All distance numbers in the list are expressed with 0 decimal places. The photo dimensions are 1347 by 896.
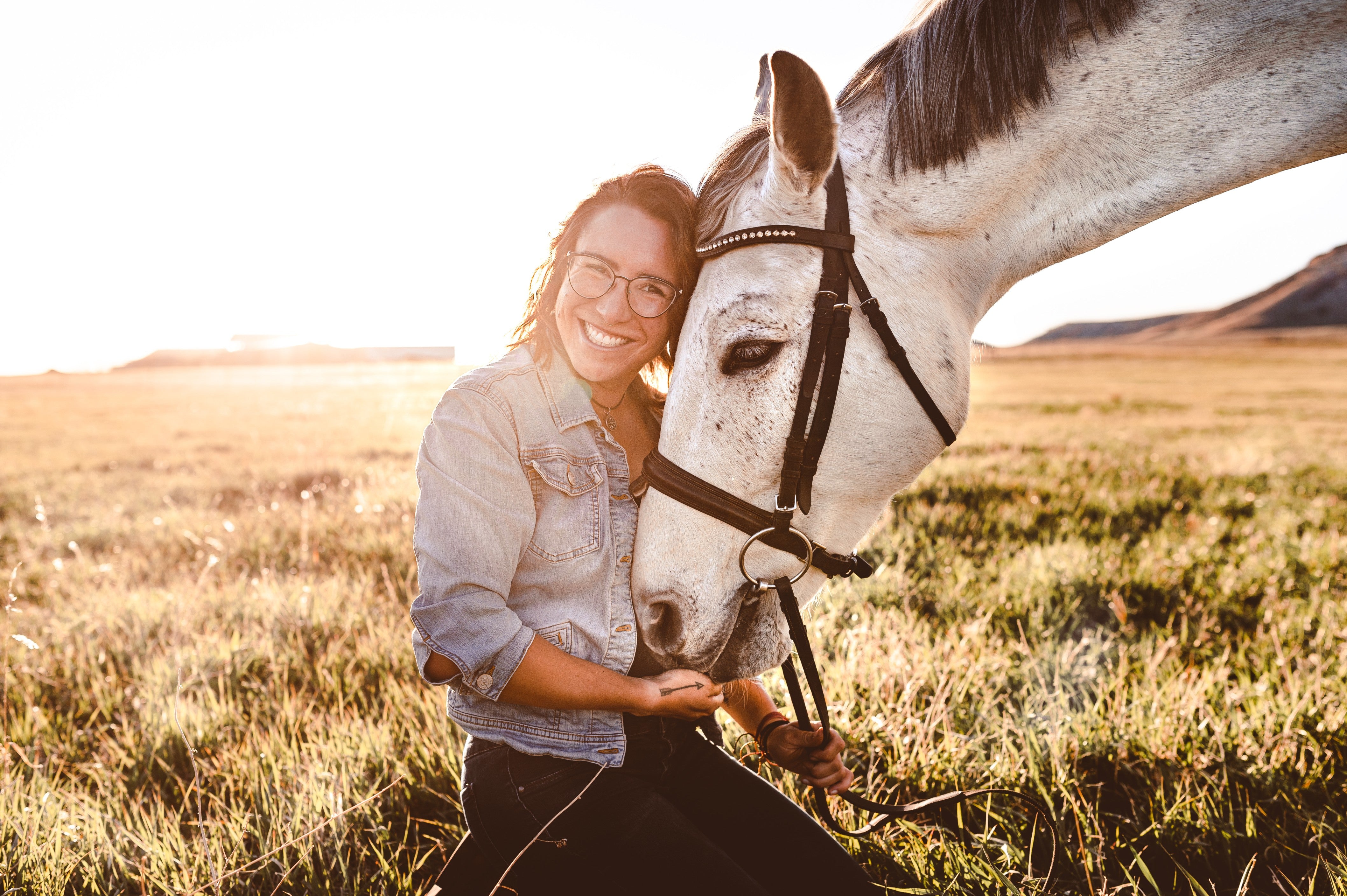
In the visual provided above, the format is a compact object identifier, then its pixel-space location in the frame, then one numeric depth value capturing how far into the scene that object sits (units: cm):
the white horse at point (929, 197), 170
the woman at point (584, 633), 160
